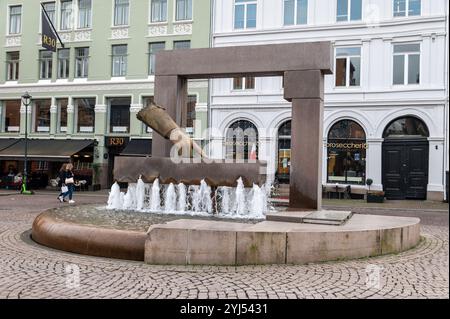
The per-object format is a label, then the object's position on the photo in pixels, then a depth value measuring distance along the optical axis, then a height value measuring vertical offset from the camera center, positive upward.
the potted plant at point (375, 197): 22.64 -1.17
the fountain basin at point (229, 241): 6.84 -1.12
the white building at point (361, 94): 23.72 +4.34
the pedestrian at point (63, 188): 19.73 -0.98
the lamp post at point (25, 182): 25.94 -1.00
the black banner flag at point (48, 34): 28.53 +8.38
